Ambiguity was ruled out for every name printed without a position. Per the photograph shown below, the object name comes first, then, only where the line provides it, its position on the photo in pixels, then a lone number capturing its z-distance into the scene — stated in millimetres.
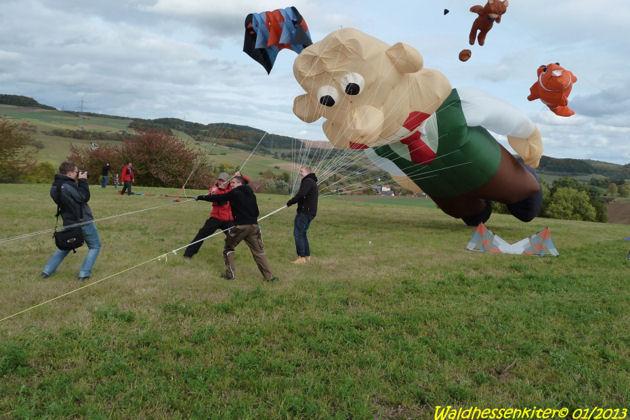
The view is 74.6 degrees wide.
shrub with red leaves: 31891
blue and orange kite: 8344
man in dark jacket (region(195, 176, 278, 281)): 6254
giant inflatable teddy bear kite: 7754
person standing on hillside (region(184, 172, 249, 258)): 7590
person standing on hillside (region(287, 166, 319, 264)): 7566
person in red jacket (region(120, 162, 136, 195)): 19438
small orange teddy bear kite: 8836
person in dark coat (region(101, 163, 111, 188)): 23872
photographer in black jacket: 5754
